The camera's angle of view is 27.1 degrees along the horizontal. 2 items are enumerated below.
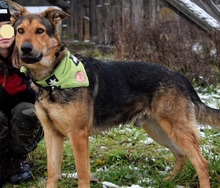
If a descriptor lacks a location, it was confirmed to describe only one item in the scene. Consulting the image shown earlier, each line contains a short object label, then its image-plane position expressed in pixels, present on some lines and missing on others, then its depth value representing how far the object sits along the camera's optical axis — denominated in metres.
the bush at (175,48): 8.75
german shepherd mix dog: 4.10
